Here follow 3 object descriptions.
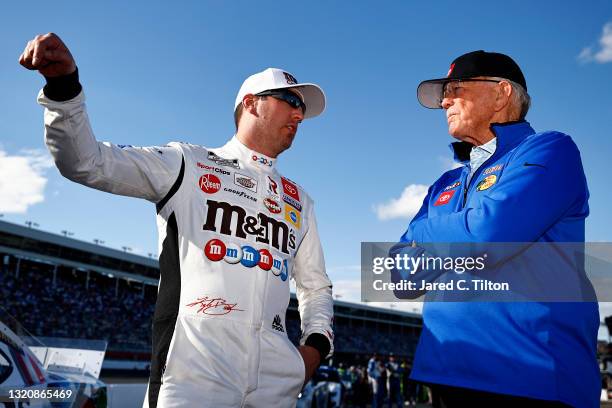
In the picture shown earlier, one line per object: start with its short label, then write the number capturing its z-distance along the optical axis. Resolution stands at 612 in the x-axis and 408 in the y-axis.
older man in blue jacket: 1.59
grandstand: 31.12
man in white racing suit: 1.79
